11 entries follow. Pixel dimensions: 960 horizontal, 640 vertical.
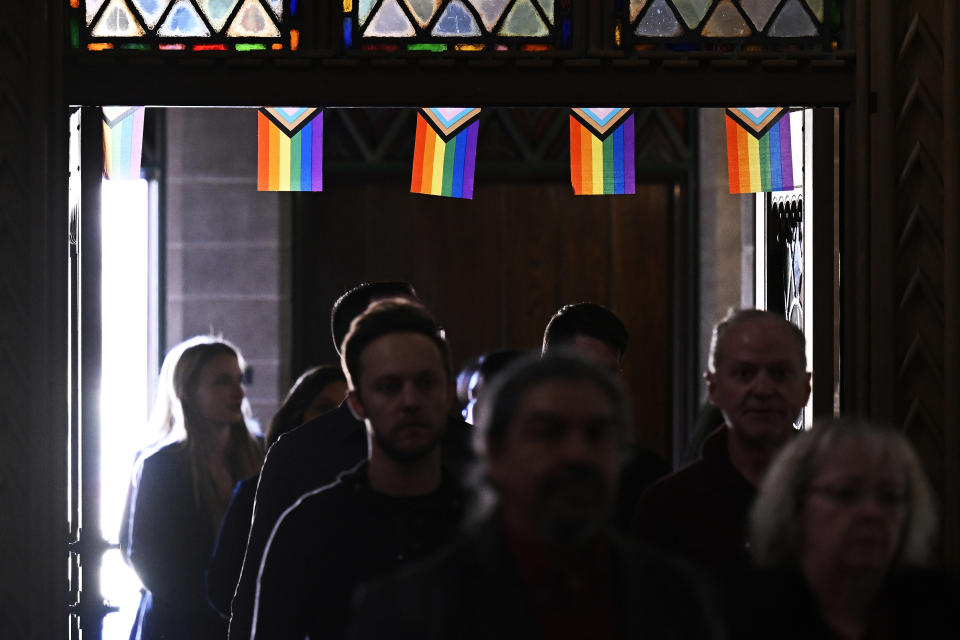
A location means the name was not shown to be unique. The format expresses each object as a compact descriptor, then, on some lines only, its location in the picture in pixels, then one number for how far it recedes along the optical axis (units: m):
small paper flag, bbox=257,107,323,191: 10.09
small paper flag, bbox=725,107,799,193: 10.30
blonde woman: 10.44
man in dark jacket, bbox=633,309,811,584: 7.32
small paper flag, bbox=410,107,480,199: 10.17
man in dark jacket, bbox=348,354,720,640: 4.45
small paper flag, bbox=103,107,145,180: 10.55
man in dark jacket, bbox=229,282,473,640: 7.87
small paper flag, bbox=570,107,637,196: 10.23
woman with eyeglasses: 5.28
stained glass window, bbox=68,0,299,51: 9.23
